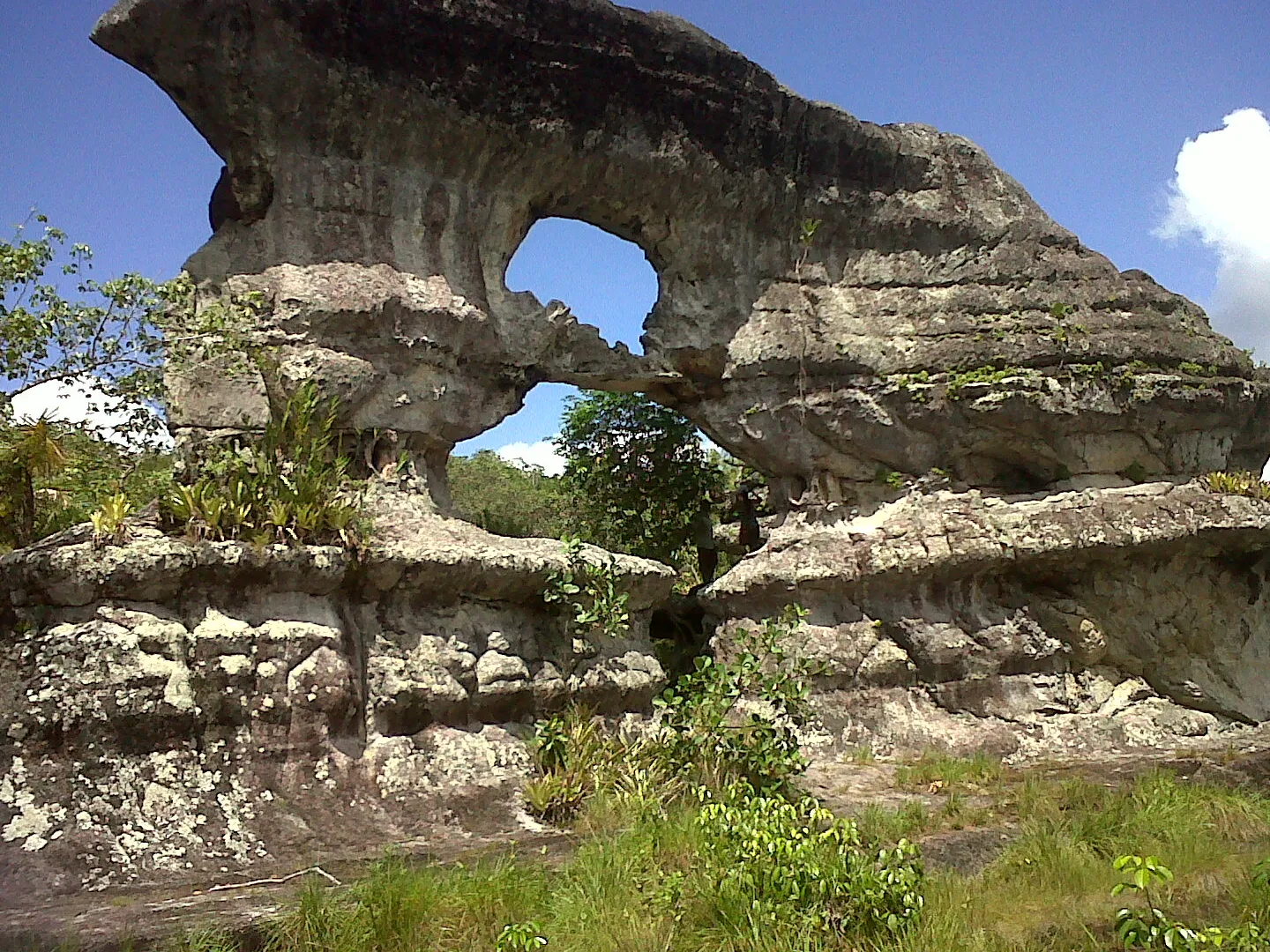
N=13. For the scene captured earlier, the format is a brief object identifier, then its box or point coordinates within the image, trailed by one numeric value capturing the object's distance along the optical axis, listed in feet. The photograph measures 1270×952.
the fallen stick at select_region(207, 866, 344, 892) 18.22
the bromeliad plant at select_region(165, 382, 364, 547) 25.11
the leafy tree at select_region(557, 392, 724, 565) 51.24
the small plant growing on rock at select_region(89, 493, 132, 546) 23.12
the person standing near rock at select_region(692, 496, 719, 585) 51.01
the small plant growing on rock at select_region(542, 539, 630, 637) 27.53
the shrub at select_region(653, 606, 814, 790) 24.88
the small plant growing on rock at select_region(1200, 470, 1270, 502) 38.83
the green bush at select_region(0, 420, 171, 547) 26.76
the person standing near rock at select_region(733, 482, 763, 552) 50.26
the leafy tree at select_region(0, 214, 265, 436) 28.40
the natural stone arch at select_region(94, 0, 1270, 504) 33.35
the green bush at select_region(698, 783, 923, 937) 14.93
